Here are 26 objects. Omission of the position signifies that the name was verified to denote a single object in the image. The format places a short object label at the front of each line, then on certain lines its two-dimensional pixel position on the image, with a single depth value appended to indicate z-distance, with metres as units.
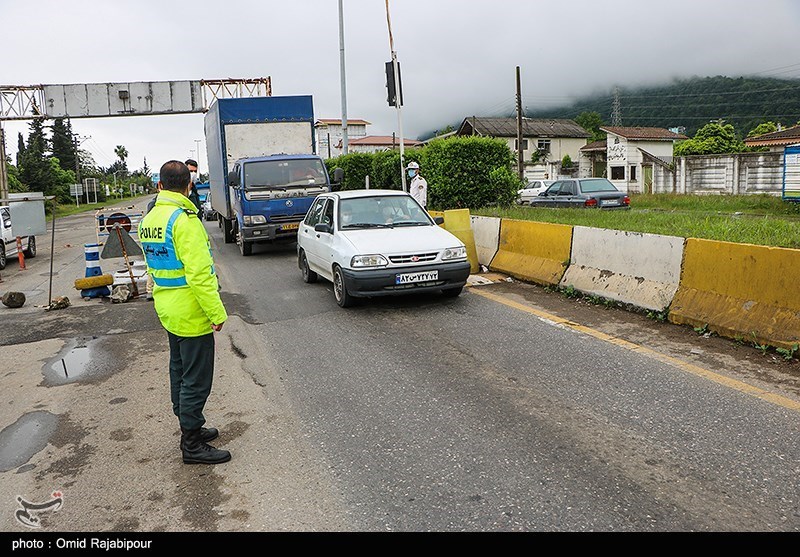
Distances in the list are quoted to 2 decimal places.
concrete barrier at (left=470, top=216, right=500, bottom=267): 11.46
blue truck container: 15.53
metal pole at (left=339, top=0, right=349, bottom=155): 25.72
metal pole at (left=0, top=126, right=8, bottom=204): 37.77
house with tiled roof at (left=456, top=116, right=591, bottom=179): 66.88
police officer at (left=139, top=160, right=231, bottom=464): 4.30
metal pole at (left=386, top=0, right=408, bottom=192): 15.45
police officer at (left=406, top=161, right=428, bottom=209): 14.10
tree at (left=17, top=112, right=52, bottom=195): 64.94
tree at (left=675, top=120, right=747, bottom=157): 55.97
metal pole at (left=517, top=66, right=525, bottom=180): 37.59
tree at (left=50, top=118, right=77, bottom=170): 93.06
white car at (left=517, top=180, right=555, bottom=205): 33.72
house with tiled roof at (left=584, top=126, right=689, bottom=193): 45.28
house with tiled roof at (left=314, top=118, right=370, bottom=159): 80.69
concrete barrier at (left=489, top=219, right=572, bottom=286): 9.62
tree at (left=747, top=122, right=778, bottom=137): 60.13
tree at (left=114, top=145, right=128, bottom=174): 142.50
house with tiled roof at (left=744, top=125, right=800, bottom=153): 37.31
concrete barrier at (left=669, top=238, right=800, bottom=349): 6.19
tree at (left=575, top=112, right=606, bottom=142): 104.64
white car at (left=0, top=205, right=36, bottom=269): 16.61
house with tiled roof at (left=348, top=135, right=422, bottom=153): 104.12
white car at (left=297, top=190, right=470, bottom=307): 8.58
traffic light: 15.58
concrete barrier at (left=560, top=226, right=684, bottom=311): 7.62
